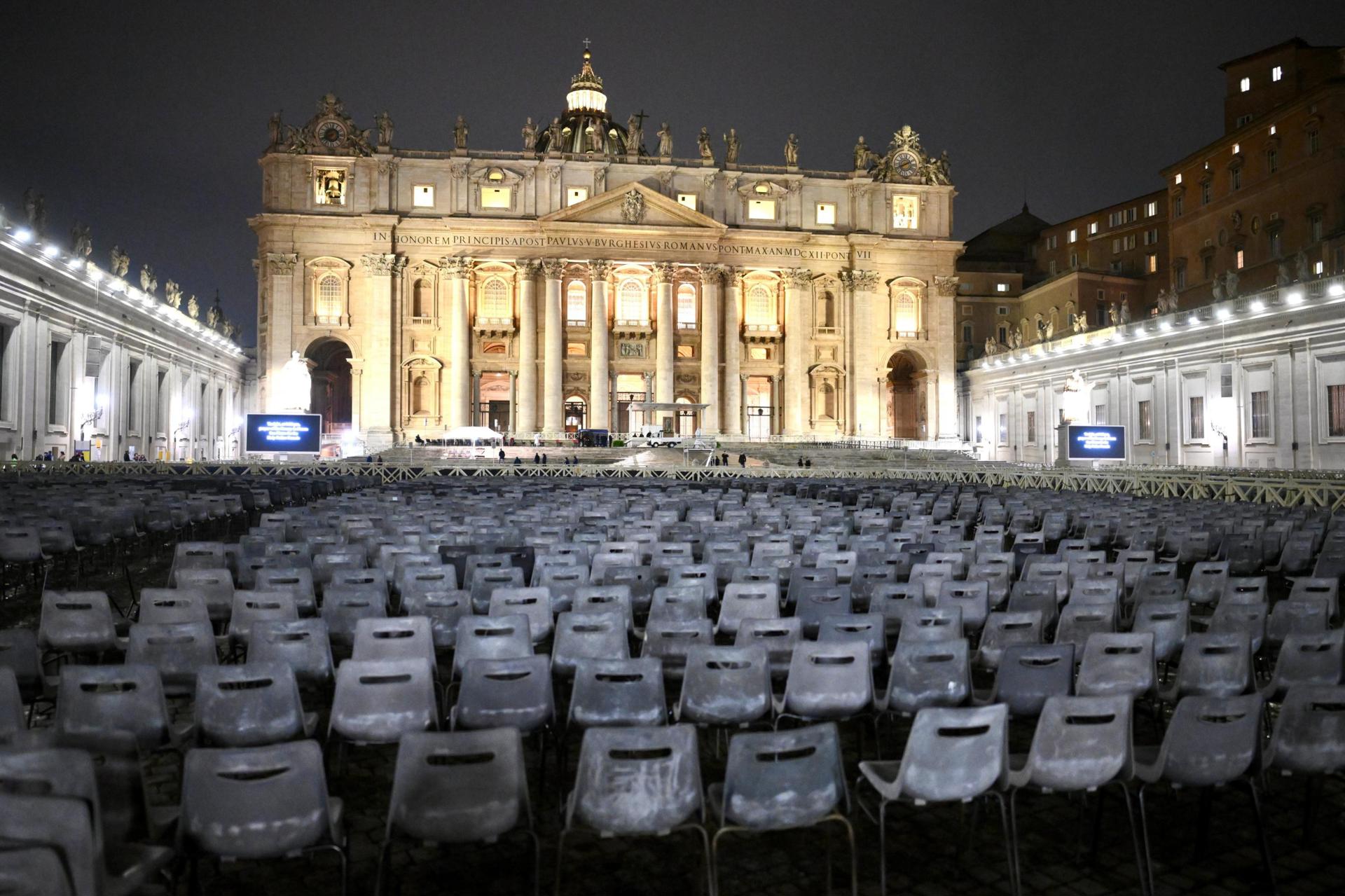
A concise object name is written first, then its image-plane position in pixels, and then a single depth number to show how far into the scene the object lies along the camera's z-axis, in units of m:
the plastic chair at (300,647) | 6.41
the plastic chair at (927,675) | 6.15
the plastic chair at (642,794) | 4.27
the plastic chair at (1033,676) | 6.14
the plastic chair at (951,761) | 4.60
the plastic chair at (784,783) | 4.35
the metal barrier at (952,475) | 25.25
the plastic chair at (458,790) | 4.15
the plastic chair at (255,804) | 3.98
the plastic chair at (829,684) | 6.02
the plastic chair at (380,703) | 5.54
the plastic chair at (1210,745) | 4.86
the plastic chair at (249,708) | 5.22
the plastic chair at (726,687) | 5.88
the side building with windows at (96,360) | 36.88
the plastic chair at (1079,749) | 4.82
